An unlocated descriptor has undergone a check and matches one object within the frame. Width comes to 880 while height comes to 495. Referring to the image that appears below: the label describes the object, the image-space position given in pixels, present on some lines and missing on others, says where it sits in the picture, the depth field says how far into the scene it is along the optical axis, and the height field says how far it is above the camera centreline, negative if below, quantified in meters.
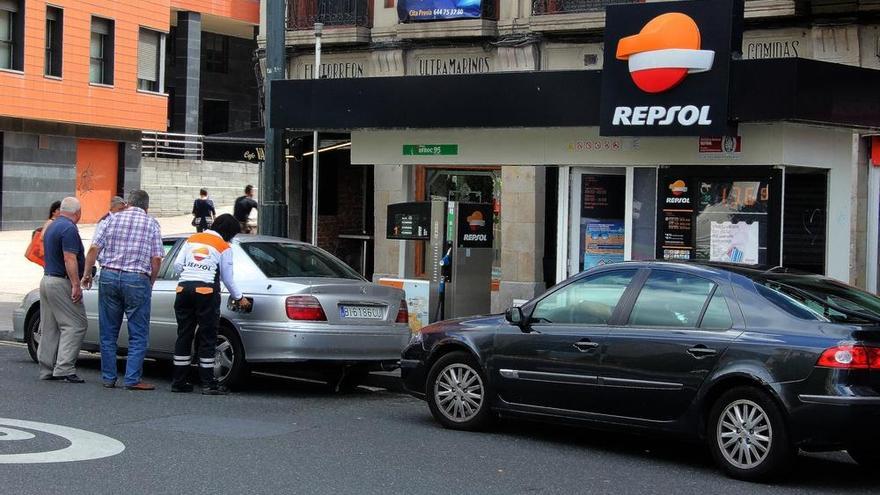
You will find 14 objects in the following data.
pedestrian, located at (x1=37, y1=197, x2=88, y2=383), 11.05 -0.60
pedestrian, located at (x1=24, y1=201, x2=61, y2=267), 13.03 -0.20
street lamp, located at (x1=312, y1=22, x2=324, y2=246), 15.63 +1.08
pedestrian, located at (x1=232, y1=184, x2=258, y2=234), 22.41 +0.50
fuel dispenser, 14.14 -0.10
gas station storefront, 12.05 +1.03
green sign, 14.48 +1.11
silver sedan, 10.54 -0.74
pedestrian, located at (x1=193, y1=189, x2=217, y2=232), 26.77 +0.50
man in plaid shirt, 10.70 -0.40
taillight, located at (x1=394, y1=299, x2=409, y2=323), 11.35 -0.71
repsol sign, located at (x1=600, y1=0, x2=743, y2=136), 11.84 +1.82
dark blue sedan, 7.28 -0.79
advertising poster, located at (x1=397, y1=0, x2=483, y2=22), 18.80 +3.70
